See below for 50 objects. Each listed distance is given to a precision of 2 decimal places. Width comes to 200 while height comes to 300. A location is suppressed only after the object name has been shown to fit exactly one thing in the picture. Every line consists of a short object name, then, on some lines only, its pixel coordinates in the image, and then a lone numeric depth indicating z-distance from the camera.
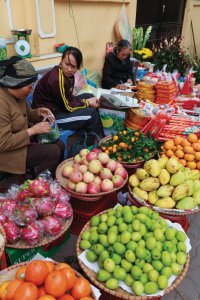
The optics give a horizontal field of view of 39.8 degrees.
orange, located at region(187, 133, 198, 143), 3.20
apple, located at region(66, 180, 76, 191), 2.54
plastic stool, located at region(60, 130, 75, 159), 3.27
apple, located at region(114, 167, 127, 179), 2.71
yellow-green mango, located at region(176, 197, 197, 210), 2.41
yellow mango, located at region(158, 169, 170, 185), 2.58
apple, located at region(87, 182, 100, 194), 2.48
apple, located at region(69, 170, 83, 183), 2.53
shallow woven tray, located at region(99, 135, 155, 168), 3.00
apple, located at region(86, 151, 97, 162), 2.74
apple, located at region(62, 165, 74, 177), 2.70
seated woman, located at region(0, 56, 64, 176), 2.42
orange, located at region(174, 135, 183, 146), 3.19
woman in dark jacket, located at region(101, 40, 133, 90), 4.81
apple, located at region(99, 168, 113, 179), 2.62
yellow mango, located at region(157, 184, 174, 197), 2.49
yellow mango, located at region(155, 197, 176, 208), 2.42
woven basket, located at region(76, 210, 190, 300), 1.69
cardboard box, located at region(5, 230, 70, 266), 2.07
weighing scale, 3.71
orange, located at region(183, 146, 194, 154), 3.06
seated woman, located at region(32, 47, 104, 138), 3.13
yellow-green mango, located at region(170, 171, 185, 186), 2.54
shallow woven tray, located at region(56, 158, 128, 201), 2.48
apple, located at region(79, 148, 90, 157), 2.88
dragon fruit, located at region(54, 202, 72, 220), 2.26
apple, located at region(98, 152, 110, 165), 2.77
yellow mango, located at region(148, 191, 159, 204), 2.50
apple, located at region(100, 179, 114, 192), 2.53
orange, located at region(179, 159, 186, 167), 2.99
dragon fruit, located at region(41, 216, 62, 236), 2.11
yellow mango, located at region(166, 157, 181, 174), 2.62
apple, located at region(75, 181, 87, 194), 2.48
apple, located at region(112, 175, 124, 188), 2.59
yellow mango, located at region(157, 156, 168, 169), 2.73
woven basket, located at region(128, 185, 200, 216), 2.39
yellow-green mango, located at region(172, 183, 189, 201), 2.45
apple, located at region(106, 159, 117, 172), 2.74
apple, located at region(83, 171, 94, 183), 2.54
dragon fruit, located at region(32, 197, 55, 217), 2.23
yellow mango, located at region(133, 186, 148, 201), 2.52
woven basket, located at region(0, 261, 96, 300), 1.65
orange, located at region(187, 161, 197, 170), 2.96
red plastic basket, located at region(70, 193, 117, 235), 2.71
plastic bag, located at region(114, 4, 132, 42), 5.82
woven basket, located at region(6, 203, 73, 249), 2.03
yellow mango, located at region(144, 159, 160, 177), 2.62
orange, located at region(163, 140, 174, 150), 3.14
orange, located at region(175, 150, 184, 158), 3.04
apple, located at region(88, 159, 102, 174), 2.62
